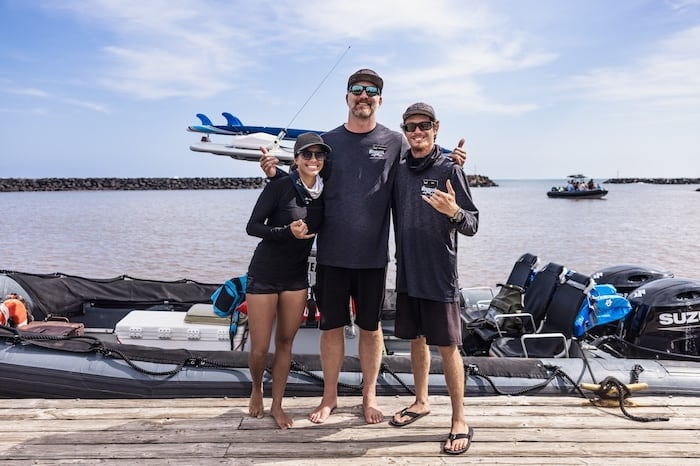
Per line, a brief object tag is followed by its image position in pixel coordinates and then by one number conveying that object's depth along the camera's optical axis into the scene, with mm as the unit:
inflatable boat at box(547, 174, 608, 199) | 45469
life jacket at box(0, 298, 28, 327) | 4191
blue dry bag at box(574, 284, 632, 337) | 4047
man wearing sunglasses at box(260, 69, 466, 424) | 2717
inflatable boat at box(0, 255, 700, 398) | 3256
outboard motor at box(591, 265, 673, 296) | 5332
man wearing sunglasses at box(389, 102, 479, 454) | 2561
